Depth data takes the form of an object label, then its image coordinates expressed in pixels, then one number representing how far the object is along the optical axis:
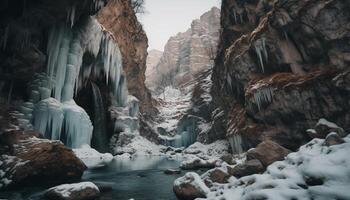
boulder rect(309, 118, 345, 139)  11.99
